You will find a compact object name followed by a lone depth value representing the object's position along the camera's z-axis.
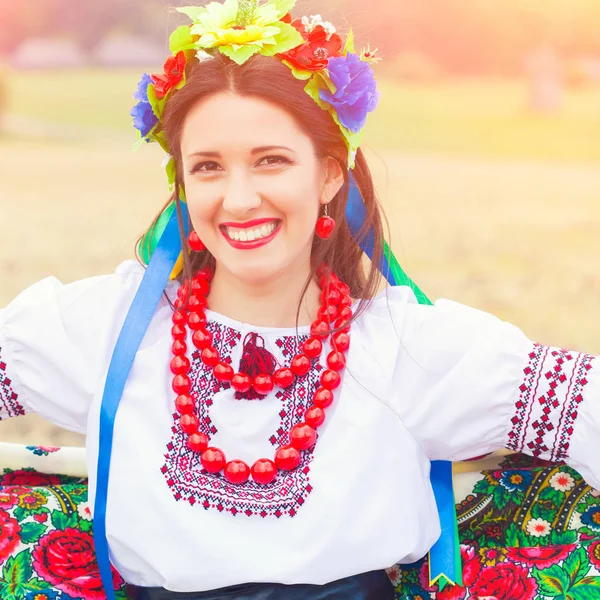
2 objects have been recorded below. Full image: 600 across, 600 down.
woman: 1.42
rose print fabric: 1.51
